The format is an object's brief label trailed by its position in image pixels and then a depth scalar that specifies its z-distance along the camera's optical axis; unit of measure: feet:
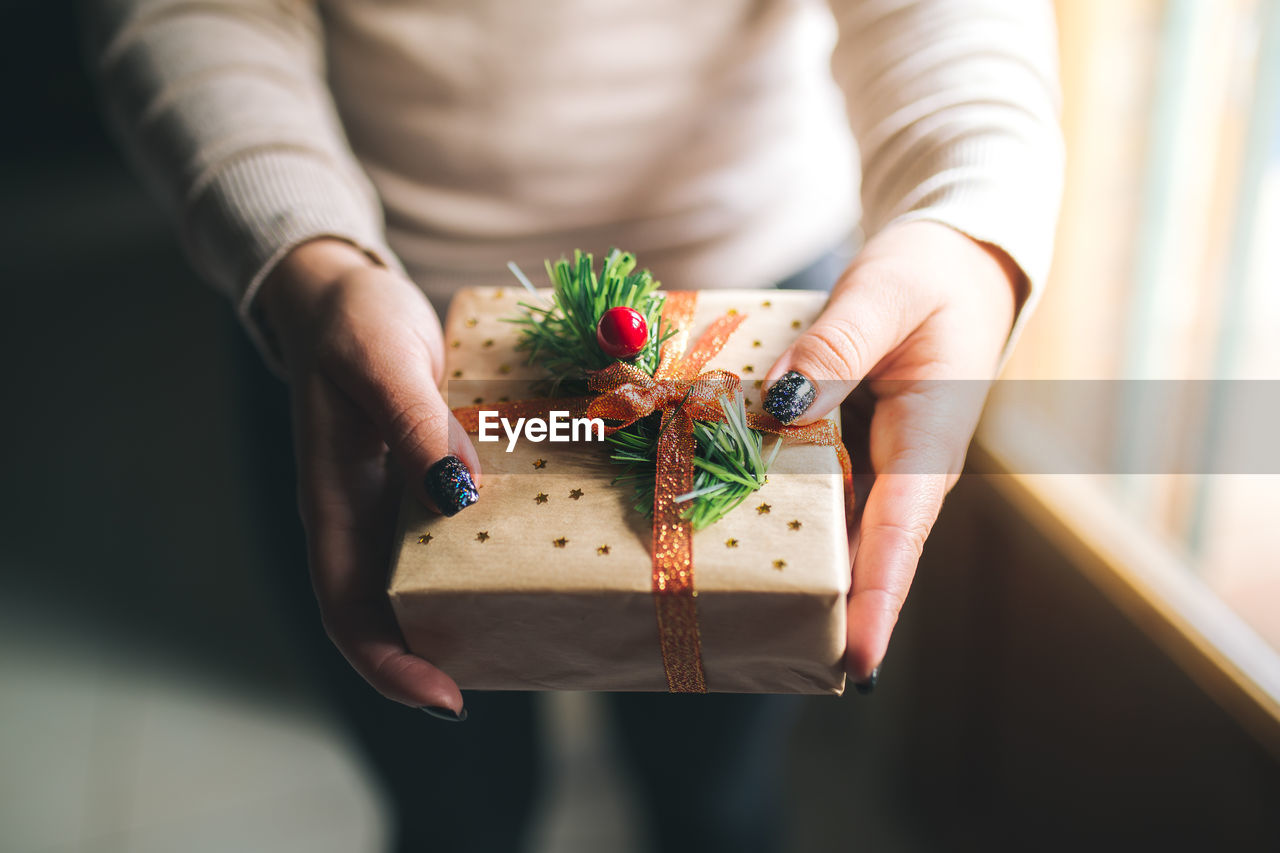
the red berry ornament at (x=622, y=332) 1.48
